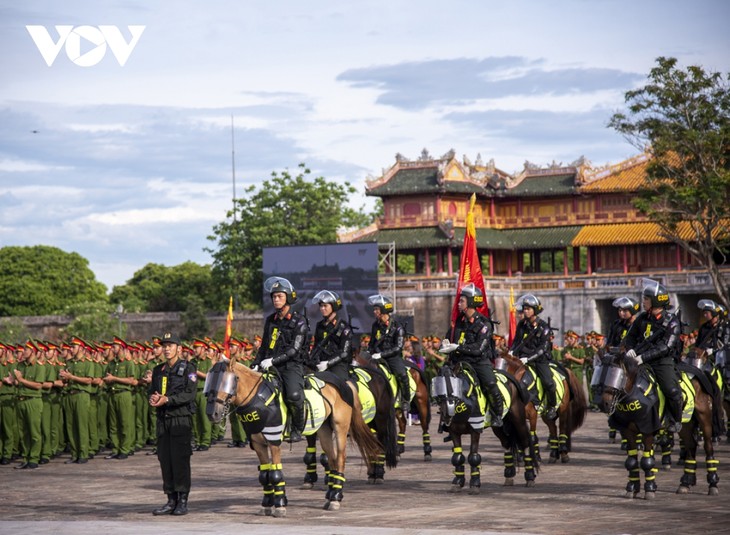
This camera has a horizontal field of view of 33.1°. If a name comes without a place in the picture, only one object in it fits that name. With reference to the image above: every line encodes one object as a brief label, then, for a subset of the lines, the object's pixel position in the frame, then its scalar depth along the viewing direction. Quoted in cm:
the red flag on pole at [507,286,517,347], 3080
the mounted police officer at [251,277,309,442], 1486
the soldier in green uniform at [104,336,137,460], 2395
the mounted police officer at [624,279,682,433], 1577
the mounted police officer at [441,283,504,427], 1711
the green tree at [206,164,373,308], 7962
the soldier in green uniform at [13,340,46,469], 2231
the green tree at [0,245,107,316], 10125
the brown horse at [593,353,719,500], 1532
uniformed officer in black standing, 1485
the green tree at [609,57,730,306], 4706
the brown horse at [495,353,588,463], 2048
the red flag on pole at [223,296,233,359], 2756
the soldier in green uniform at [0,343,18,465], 2238
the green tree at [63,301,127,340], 8144
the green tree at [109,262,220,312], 8950
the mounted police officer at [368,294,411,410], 2033
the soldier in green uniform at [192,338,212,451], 2539
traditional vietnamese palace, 7319
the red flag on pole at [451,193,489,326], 2892
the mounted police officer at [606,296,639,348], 1795
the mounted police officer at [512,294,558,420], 2002
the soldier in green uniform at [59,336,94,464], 2314
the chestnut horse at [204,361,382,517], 1412
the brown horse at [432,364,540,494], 1673
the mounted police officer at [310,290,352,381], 1731
